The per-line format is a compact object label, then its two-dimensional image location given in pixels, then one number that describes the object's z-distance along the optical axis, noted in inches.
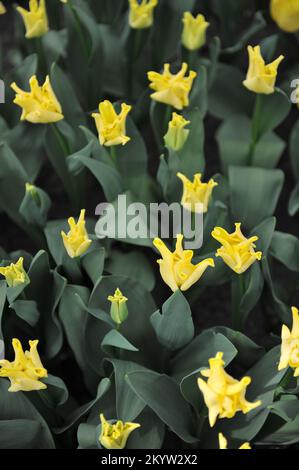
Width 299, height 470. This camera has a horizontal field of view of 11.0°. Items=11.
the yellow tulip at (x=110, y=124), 80.0
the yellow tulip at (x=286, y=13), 87.9
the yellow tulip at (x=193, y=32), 87.6
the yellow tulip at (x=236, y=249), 75.3
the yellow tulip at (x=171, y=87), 82.0
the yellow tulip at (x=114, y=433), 72.8
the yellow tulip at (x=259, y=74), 80.6
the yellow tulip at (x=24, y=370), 73.0
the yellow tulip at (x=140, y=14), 88.1
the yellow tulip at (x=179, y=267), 74.3
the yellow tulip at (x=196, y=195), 79.5
